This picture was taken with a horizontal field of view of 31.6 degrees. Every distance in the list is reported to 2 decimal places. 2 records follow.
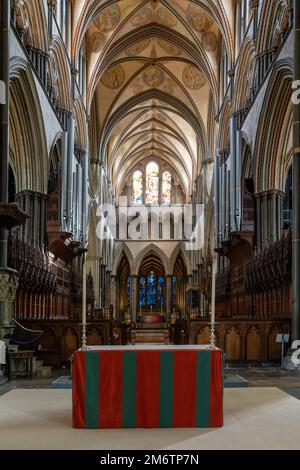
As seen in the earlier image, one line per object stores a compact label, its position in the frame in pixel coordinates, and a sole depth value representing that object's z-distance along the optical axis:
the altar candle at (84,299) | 4.77
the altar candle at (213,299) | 4.69
